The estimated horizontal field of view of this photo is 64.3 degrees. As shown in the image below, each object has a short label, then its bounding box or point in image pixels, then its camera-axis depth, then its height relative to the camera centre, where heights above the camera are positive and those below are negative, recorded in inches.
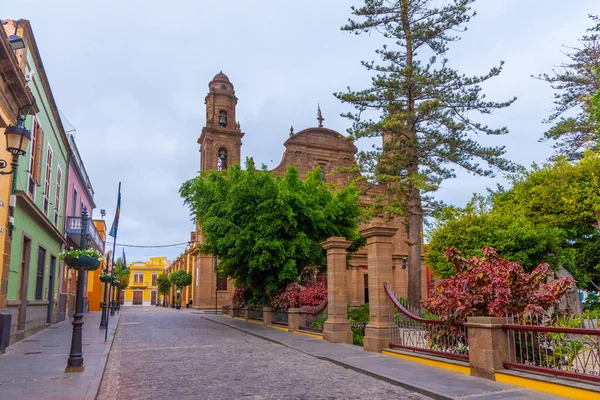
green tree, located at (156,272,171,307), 2441.9 -27.2
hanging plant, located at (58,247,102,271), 365.7 +15.3
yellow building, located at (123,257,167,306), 3442.4 -51.7
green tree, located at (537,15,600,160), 1011.9 +389.1
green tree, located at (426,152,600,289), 846.5 +100.9
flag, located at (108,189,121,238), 613.3 +76.0
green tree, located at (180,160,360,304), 697.0 +86.5
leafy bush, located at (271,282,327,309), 674.2 -24.6
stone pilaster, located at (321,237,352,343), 518.6 -19.4
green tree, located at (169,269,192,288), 1969.7 +2.4
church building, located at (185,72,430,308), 1524.4 +391.3
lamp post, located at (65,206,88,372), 333.1 -48.5
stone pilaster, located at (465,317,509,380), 291.1 -41.6
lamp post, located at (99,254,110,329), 718.9 -63.3
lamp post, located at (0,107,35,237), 295.1 +86.5
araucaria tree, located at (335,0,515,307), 793.6 +271.8
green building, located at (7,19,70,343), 509.0 +80.5
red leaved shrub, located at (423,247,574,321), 303.0 -7.5
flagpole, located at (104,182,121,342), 605.8 +95.2
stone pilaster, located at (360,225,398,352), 429.7 -9.1
